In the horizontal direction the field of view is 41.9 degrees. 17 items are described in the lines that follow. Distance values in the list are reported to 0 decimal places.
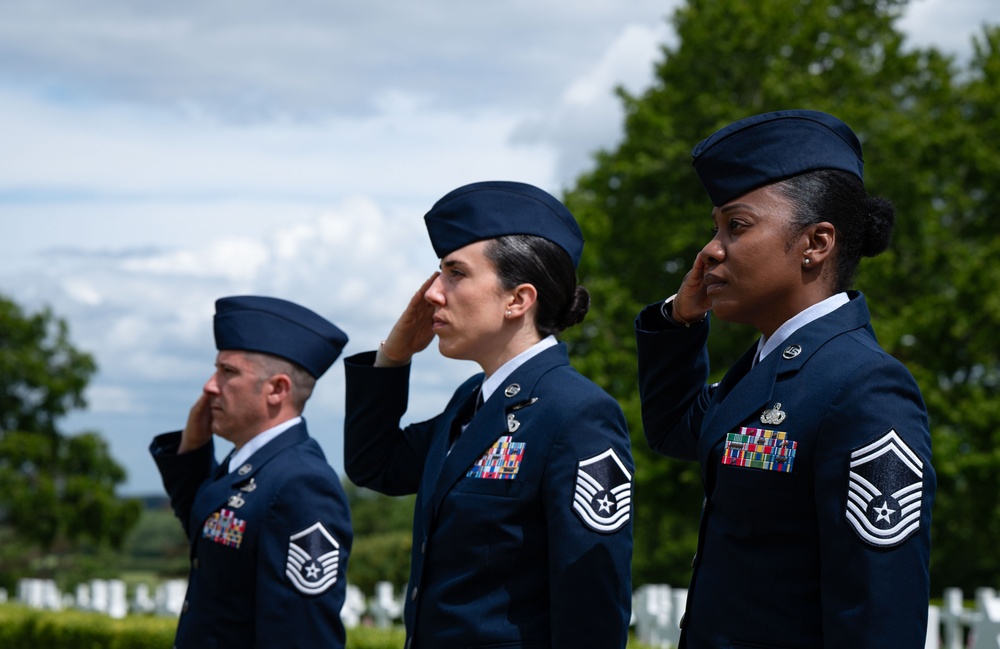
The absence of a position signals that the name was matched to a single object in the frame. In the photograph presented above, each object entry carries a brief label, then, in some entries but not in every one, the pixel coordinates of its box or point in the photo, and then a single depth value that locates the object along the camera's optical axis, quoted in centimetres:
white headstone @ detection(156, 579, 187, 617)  1873
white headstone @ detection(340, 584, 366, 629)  1619
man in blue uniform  470
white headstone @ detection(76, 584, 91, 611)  2076
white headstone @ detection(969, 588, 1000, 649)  710
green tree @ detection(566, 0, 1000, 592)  2205
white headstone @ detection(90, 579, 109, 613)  2023
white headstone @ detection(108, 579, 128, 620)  1931
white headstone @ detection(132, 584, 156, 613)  2011
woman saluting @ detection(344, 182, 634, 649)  342
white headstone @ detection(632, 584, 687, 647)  1227
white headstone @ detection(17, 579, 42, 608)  2228
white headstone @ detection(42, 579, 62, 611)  2170
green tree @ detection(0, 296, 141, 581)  4272
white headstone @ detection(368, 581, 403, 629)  1691
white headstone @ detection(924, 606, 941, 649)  1087
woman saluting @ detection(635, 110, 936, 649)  260
